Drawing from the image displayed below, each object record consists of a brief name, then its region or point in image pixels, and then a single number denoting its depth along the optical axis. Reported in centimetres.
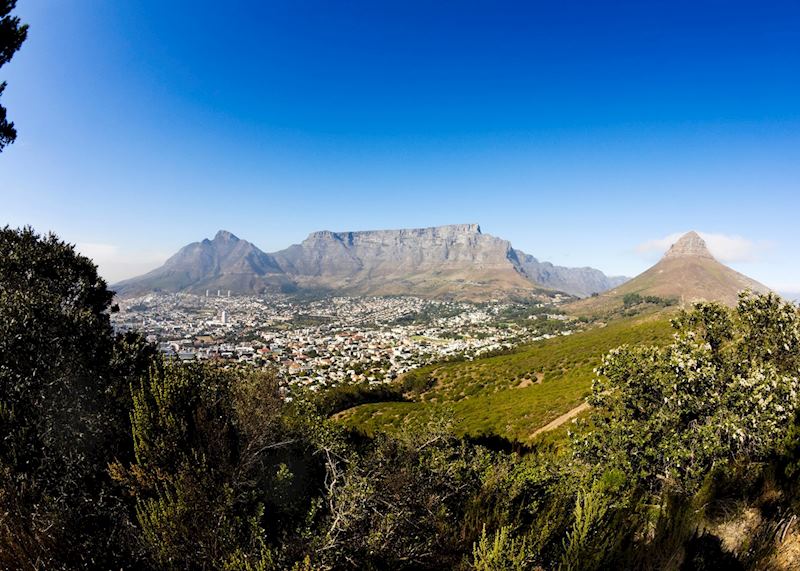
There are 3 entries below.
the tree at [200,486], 721
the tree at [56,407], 681
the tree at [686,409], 1278
